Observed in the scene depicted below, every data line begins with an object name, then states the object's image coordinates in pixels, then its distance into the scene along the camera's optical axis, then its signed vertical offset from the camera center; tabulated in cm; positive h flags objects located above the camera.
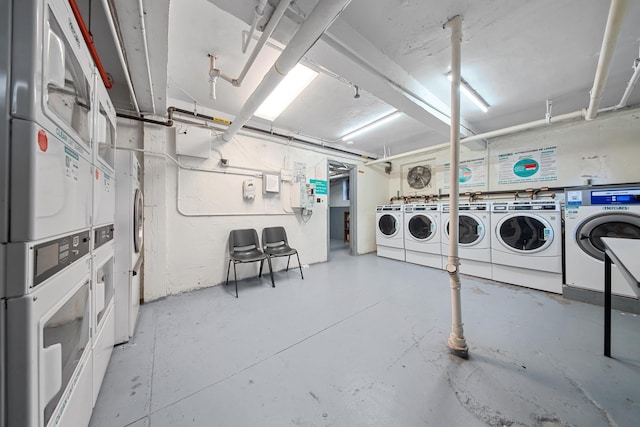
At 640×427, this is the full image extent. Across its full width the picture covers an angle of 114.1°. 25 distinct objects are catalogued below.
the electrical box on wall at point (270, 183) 313 +46
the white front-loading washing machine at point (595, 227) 203 -13
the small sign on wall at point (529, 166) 309 +76
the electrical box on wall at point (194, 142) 246 +86
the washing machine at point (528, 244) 246 -38
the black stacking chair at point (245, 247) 261 -50
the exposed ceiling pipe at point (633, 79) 168 +119
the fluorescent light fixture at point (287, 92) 199 +133
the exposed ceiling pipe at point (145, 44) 113 +110
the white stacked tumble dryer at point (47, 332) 52 -37
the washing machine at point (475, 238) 297 -37
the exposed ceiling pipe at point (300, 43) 104 +101
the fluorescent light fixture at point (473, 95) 225 +140
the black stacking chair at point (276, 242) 297 -46
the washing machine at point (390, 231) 404 -37
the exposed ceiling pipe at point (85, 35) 89 +85
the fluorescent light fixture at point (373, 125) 292 +138
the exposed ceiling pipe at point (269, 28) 112 +110
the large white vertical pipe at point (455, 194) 143 +14
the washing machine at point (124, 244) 155 -25
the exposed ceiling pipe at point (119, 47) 112 +109
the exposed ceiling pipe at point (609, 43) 105 +105
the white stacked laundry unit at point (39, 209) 52 +0
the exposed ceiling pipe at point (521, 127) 237 +113
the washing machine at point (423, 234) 352 -37
